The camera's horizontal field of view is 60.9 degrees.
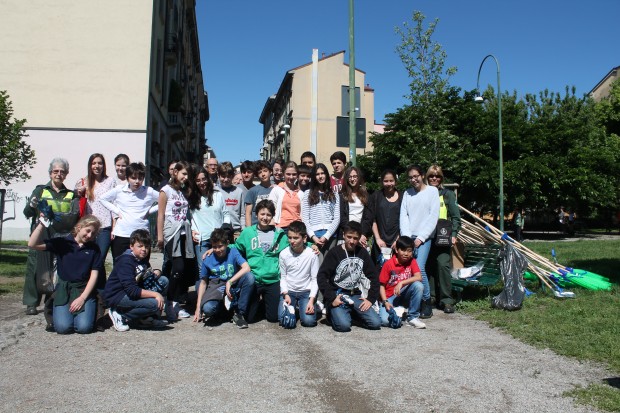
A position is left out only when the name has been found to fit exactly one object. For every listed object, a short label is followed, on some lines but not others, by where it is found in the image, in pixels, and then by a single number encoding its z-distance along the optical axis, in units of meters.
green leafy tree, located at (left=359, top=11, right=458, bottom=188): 17.23
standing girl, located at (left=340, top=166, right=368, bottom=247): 7.01
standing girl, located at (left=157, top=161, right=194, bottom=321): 6.52
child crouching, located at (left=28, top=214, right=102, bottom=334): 5.57
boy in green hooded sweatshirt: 6.39
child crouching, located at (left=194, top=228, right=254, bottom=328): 6.11
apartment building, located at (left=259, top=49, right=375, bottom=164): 44.53
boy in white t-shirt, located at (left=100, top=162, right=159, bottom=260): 6.43
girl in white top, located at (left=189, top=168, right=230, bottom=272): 6.77
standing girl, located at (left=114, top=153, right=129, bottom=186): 6.73
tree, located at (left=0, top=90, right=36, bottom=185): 12.02
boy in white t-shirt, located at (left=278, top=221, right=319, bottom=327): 6.25
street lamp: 22.65
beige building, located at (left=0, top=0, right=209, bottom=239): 19.20
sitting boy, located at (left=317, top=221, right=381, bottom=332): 5.95
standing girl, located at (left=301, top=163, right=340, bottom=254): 6.75
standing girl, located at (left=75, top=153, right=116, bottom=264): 6.49
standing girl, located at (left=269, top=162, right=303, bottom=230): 7.05
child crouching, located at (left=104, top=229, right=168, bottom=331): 5.73
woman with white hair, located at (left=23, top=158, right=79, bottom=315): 6.13
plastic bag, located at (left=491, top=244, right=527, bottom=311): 6.98
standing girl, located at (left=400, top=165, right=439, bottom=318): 6.71
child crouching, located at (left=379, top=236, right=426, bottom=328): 6.23
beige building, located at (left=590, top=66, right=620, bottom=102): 52.55
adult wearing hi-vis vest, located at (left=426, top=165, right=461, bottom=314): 6.99
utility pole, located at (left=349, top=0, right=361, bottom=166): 10.73
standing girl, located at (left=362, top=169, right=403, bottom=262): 6.97
